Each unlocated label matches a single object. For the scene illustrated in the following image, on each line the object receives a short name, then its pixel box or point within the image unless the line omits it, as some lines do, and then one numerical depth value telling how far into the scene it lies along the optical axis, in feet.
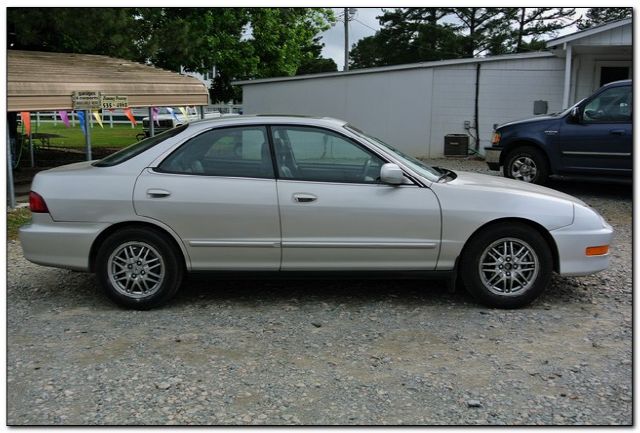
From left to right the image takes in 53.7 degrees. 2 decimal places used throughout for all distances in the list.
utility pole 107.52
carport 31.81
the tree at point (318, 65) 169.17
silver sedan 15.58
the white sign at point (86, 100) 34.22
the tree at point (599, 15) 93.60
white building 49.88
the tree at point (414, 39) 132.87
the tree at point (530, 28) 129.29
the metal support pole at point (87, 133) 34.65
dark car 30.14
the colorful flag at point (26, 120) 43.89
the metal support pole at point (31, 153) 47.69
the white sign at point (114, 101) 35.88
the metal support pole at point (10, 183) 29.99
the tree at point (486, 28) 129.80
